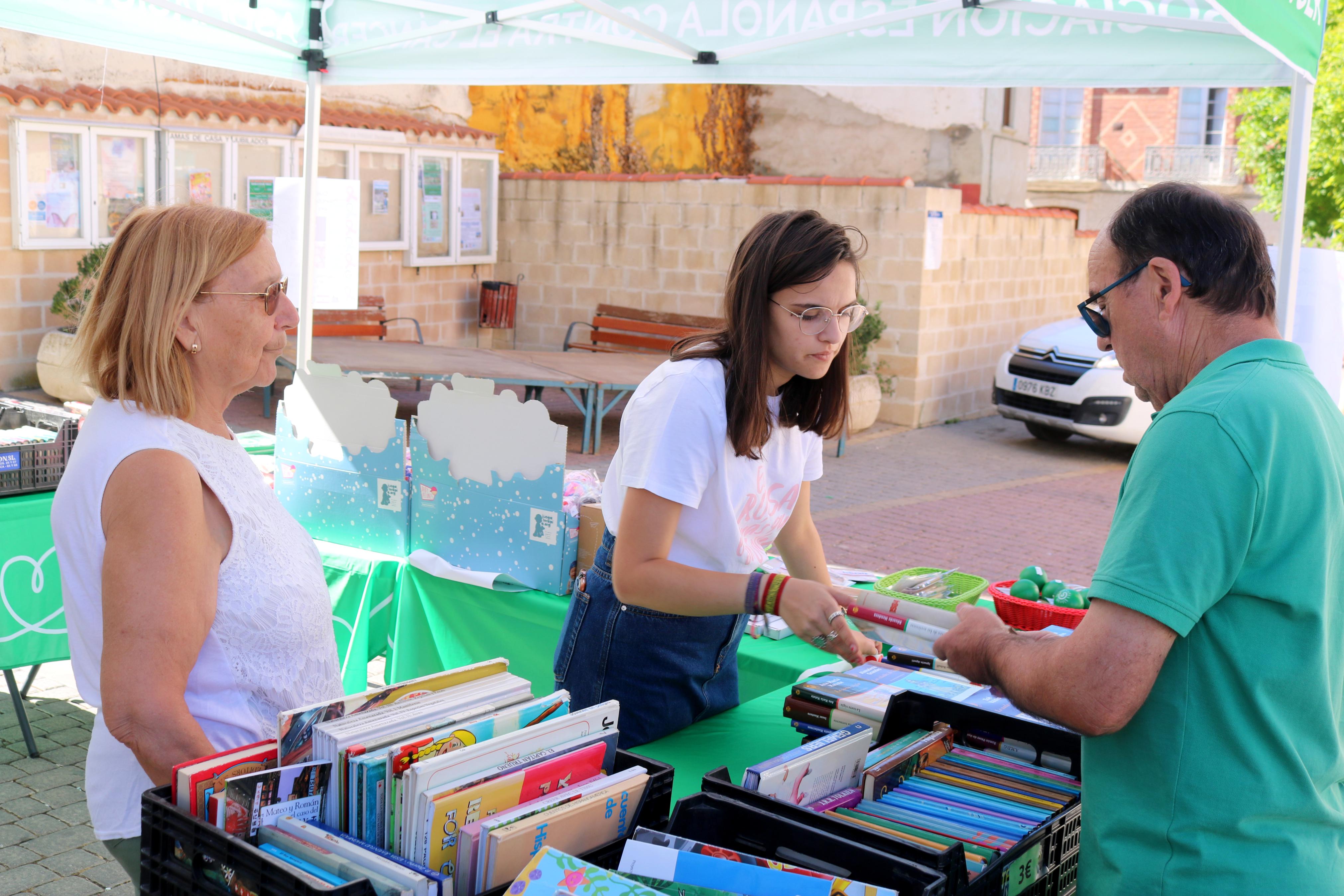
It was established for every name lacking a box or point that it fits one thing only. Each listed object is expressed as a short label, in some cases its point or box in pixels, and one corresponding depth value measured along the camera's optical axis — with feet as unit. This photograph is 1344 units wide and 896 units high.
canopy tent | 12.83
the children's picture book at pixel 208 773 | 5.22
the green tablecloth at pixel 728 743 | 8.09
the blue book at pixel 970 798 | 6.23
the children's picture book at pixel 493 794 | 5.08
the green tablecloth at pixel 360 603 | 13.98
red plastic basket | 8.88
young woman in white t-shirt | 7.54
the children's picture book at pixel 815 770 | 5.83
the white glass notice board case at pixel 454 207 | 46.80
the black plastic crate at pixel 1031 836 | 5.56
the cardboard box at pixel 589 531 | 12.40
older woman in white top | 6.07
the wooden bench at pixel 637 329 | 42.06
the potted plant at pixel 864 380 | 38.42
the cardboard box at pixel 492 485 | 12.50
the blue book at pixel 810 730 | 7.90
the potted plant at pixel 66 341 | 33.86
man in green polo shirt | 4.80
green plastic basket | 8.70
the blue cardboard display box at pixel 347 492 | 13.82
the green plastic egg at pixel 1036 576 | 9.58
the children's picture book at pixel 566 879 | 4.67
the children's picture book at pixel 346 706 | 5.53
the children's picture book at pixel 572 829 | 4.98
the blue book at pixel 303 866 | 4.92
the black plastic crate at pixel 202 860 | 4.88
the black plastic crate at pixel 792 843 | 5.03
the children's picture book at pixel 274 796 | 5.23
